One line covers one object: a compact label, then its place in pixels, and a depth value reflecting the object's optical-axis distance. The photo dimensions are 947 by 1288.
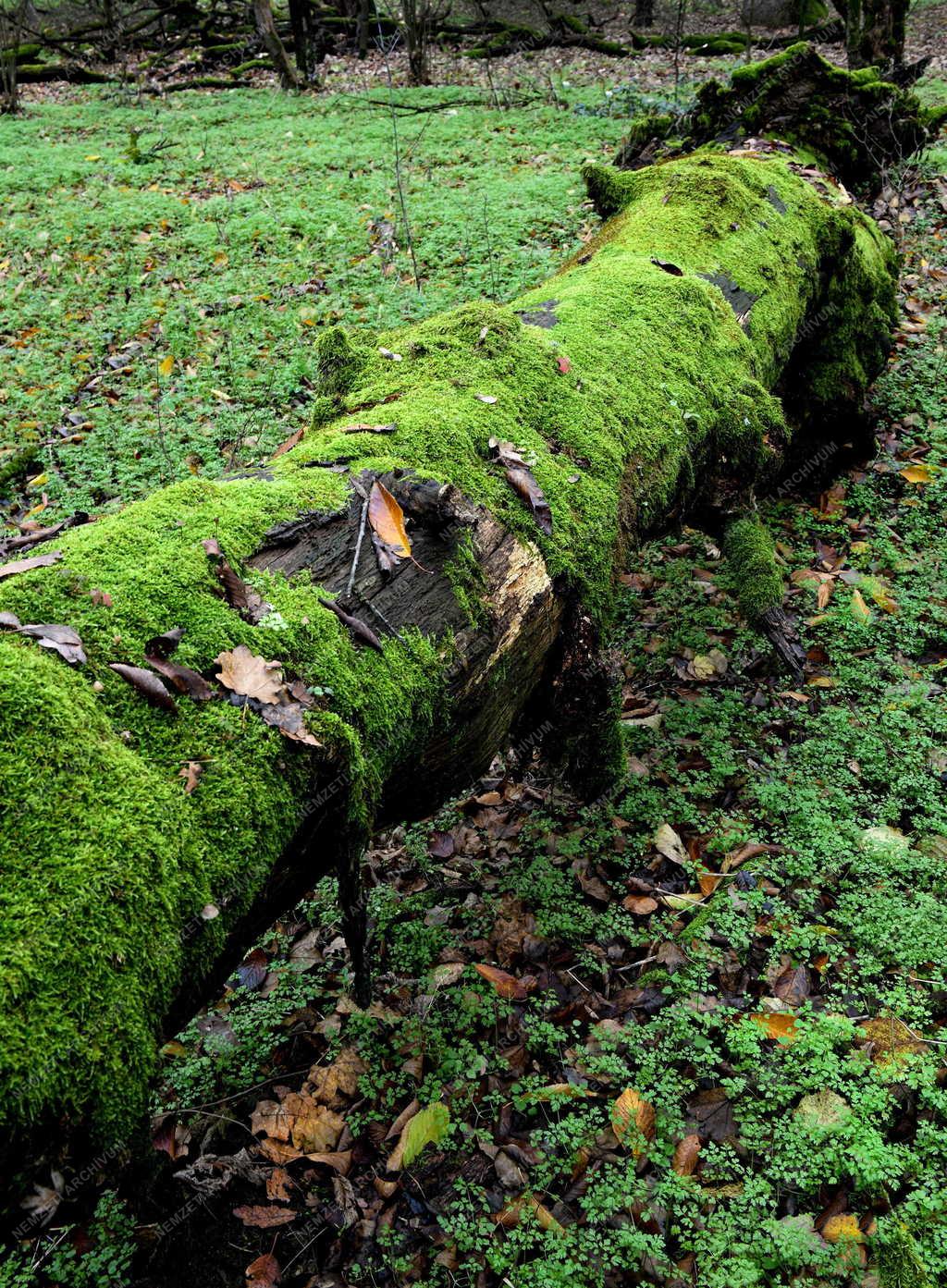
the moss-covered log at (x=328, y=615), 1.36
